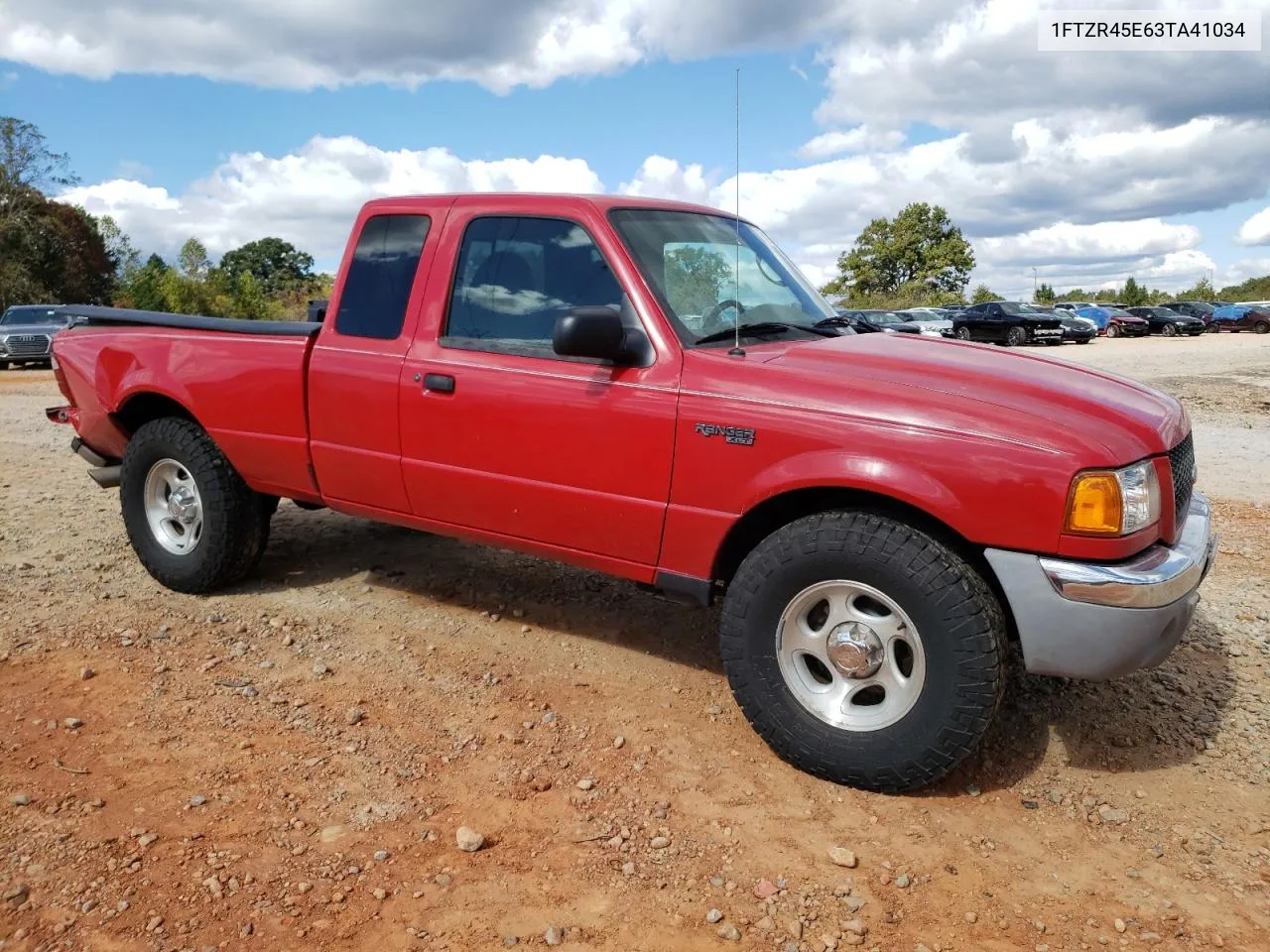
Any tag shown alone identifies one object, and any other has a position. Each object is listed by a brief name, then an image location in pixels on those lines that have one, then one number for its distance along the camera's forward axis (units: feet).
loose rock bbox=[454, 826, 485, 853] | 9.61
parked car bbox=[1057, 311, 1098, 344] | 108.27
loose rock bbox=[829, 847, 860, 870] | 9.52
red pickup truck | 9.97
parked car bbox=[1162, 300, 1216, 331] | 138.62
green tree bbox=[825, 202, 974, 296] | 222.28
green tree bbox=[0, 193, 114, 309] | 142.41
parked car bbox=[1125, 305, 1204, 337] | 128.57
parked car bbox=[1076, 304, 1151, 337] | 129.90
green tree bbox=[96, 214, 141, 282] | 212.02
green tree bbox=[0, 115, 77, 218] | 141.79
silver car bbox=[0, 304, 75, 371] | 68.28
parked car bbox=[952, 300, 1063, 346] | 104.68
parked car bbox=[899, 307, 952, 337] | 106.30
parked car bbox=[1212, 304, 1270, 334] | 131.85
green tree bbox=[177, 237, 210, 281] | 172.45
